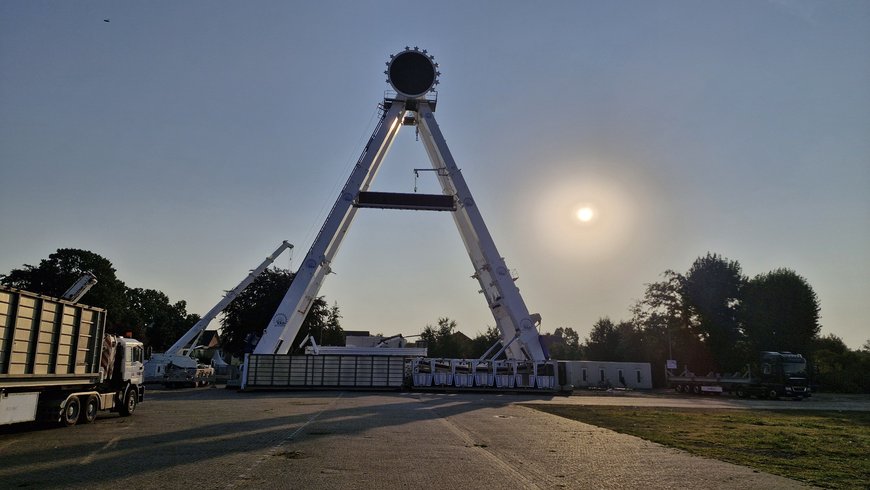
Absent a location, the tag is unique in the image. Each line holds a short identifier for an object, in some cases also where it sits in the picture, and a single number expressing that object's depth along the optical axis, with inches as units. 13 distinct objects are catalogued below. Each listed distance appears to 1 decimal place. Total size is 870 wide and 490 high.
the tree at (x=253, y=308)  2497.5
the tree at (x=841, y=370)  2421.3
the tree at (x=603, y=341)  3415.4
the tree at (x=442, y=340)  3695.9
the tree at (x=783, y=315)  2620.6
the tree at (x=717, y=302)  2780.5
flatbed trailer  1683.1
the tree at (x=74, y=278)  2554.1
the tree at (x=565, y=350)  4006.4
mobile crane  1739.7
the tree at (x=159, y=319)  3547.5
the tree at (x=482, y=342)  3572.8
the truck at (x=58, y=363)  548.7
